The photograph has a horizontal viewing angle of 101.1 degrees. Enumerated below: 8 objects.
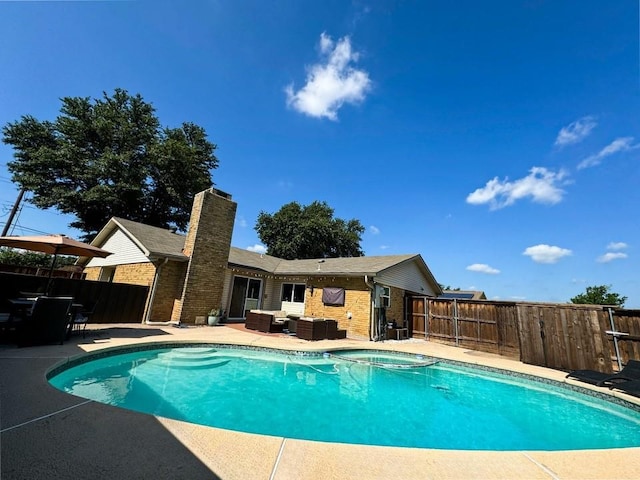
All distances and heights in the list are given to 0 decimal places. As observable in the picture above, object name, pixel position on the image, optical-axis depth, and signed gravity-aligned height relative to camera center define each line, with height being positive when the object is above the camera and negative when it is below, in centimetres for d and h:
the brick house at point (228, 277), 1195 +130
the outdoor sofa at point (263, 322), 1149 -82
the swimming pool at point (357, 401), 429 -179
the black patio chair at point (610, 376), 612 -104
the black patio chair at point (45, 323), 589 -86
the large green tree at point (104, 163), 2208 +1095
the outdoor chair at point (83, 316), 740 -81
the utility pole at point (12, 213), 2248 +567
